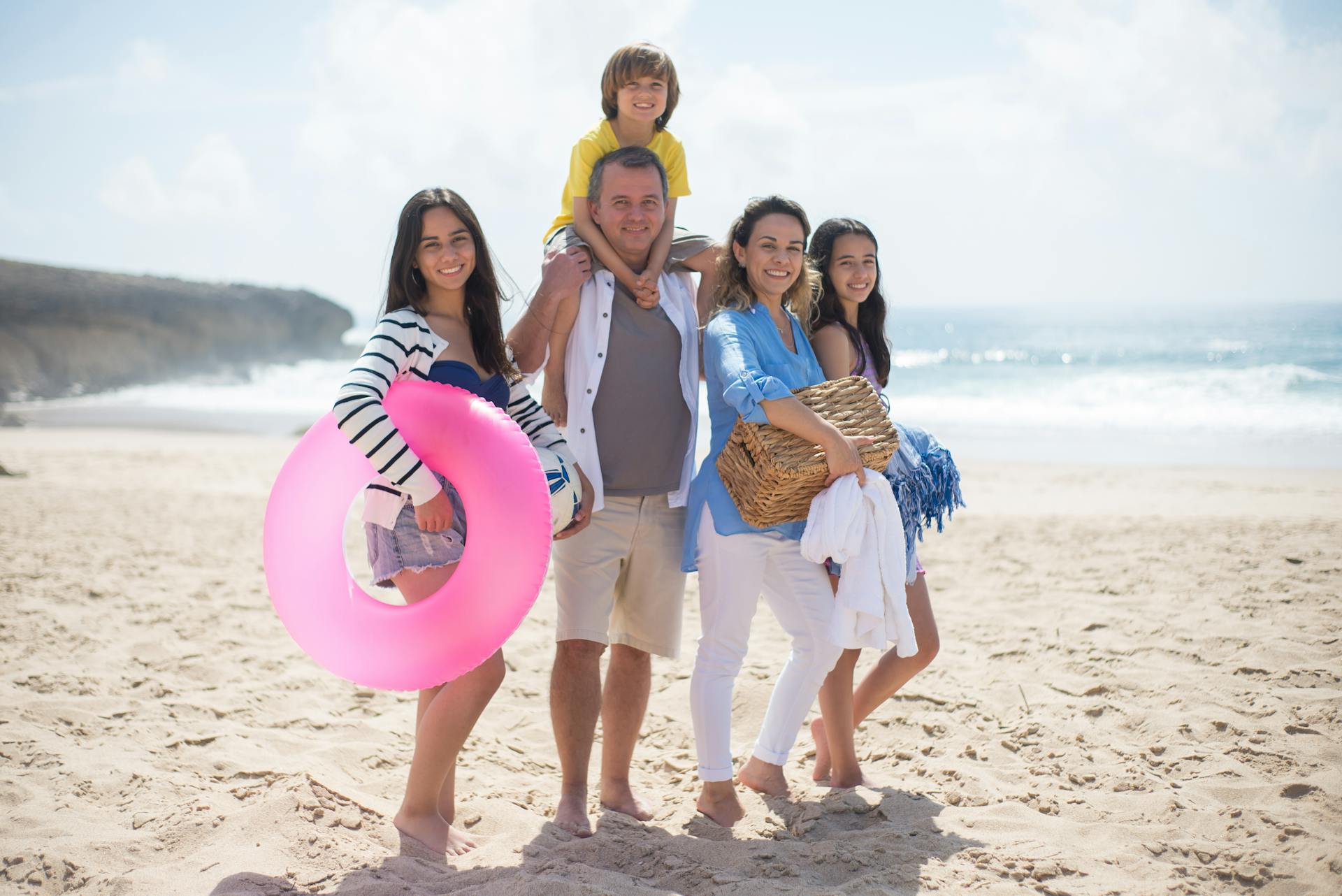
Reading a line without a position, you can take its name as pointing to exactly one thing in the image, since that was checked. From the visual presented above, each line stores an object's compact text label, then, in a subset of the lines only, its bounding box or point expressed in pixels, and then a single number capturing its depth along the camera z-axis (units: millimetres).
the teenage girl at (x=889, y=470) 3061
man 2971
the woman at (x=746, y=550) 2820
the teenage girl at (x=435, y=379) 2404
